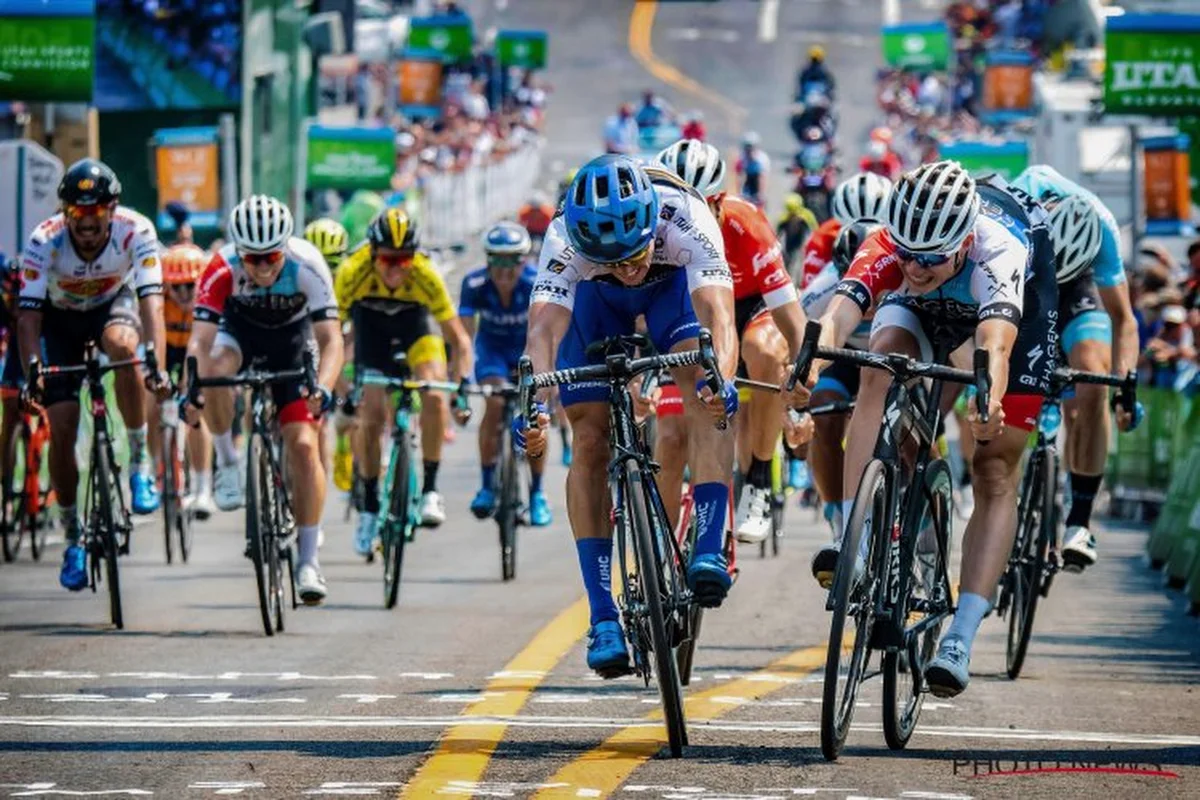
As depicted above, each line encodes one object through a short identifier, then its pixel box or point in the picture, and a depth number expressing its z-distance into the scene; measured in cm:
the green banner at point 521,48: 6384
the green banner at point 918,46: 6284
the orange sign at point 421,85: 5719
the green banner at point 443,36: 5975
